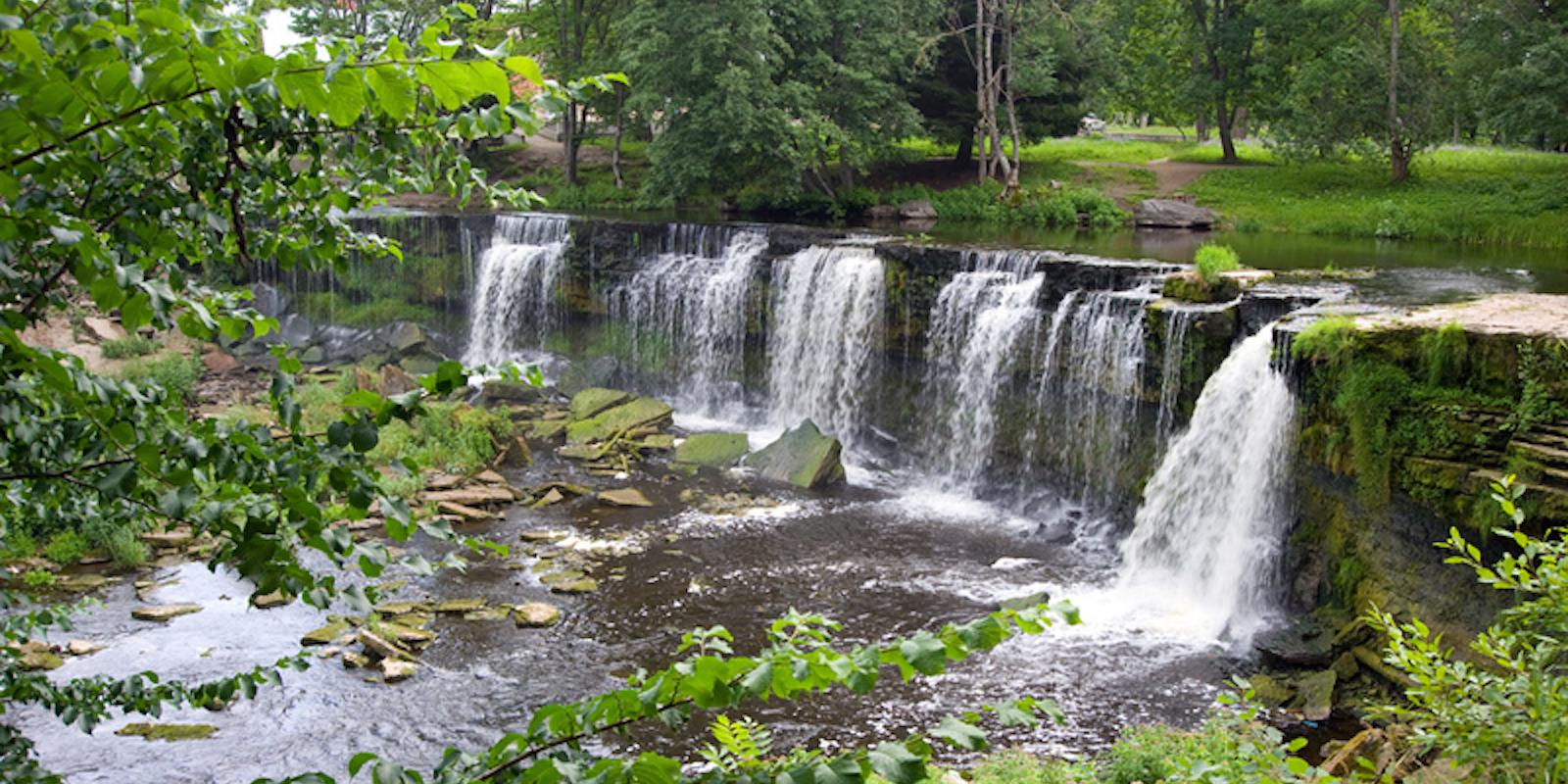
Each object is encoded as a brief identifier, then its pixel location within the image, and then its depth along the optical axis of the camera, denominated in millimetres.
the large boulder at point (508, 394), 20047
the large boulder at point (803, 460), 16062
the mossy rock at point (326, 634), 10773
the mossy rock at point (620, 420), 18031
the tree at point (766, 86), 24906
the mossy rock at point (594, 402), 18859
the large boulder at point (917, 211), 28609
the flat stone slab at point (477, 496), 15039
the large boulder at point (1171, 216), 27781
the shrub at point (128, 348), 21172
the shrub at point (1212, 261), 14445
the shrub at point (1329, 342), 11297
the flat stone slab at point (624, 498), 15156
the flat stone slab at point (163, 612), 11164
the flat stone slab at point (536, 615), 11320
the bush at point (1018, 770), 7418
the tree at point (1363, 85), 28516
